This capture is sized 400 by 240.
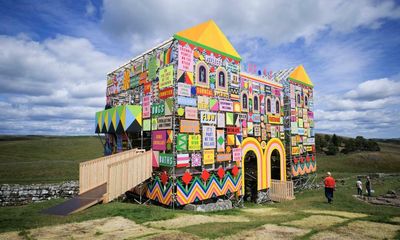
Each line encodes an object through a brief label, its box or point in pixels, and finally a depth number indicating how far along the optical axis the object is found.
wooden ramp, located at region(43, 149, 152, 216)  10.97
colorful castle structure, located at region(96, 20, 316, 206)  13.43
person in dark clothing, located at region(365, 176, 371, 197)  18.06
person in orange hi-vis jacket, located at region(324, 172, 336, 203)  14.82
